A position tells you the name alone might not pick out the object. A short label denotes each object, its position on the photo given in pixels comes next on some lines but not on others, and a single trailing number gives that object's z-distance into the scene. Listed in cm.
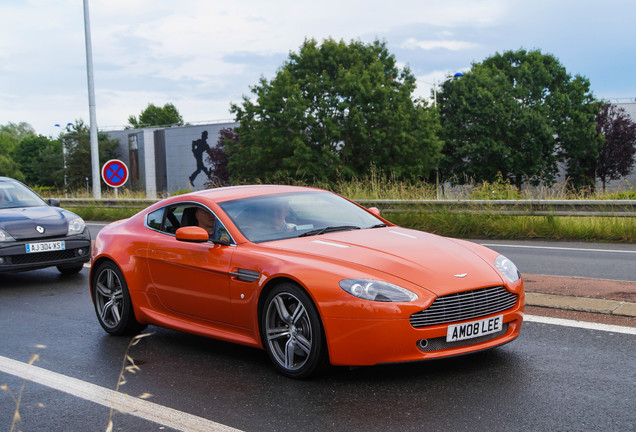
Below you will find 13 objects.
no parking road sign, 2128
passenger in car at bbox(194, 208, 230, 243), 540
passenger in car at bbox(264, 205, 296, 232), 546
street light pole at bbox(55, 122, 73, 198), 8191
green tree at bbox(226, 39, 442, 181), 4612
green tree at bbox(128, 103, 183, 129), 13975
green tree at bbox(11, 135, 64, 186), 8794
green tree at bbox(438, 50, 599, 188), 5516
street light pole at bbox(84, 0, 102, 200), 2522
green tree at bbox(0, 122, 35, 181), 11044
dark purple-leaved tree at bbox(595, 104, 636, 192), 5619
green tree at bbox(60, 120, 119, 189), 8094
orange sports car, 432
